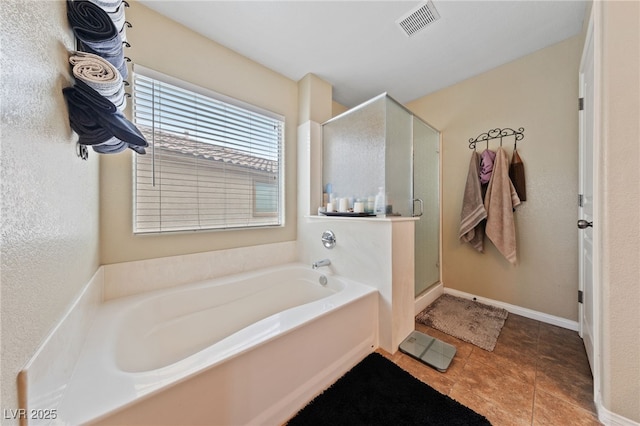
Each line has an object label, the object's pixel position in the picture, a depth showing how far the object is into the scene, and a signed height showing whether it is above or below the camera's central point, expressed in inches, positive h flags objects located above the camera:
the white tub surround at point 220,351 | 28.8 -26.3
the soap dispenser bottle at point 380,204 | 67.0 +2.4
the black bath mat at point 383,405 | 41.0 -39.7
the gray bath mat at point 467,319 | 66.6 -38.6
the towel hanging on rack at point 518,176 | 79.4 +13.0
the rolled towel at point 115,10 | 35.6 +34.6
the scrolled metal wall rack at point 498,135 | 80.5 +30.2
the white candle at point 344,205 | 76.9 +2.4
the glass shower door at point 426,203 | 84.4 +3.7
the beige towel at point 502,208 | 79.0 +1.3
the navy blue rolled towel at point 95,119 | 32.4 +14.7
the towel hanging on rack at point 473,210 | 85.7 +0.5
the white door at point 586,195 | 52.6 +4.4
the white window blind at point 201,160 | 59.6 +16.9
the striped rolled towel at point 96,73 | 31.7 +21.4
